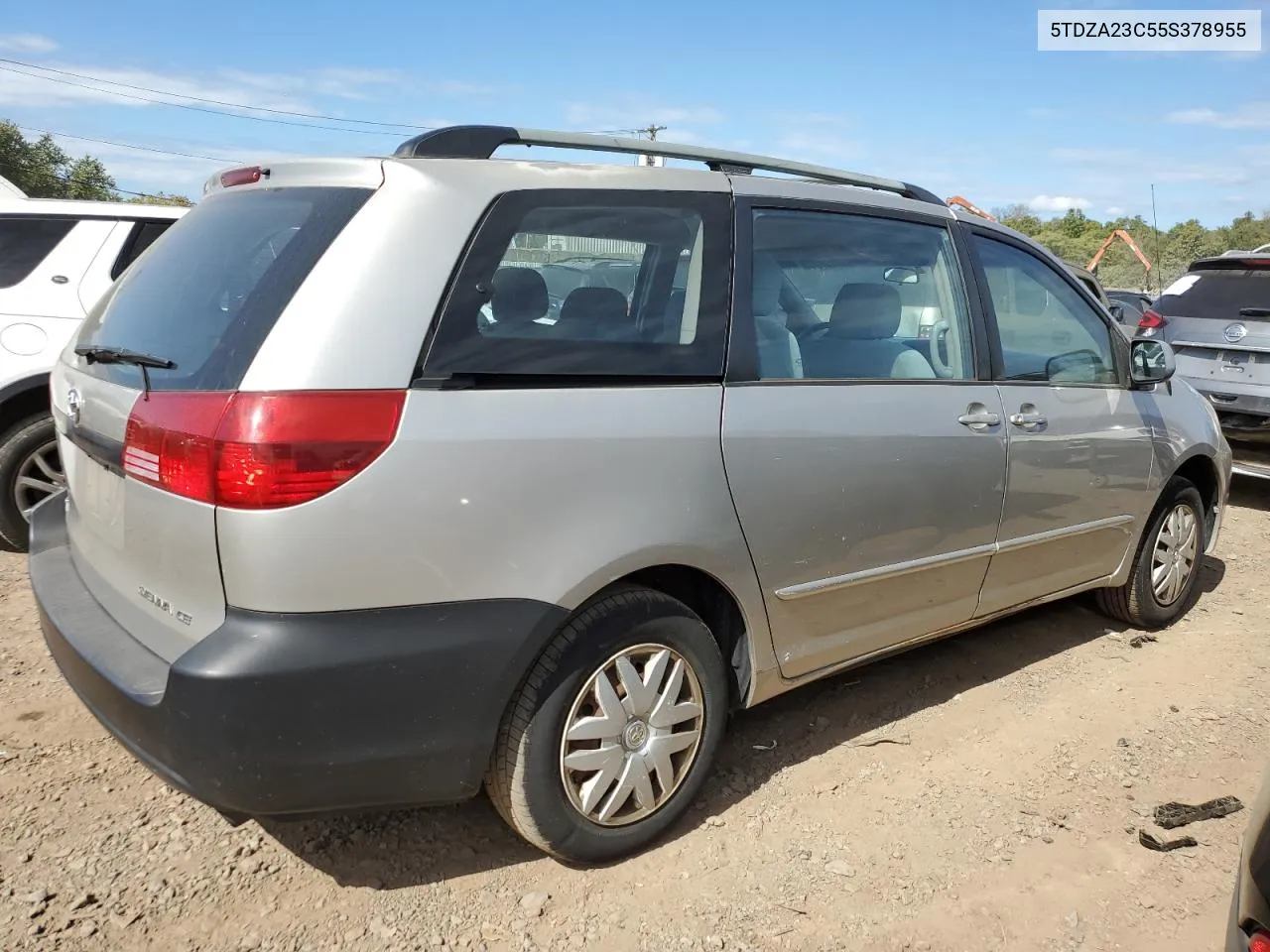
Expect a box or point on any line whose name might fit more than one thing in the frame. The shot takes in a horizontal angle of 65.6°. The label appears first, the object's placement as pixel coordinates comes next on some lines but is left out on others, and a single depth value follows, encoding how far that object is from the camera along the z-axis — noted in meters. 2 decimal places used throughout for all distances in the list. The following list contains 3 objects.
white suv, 4.71
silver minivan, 2.04
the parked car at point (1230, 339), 6.95
